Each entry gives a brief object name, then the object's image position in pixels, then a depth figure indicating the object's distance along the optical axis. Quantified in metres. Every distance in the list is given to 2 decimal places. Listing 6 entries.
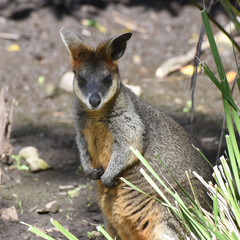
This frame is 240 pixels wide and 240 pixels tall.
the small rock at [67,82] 14.17
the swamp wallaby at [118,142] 7.04
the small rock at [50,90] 14.09
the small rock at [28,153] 10.43
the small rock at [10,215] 8.37
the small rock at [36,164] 10.12
